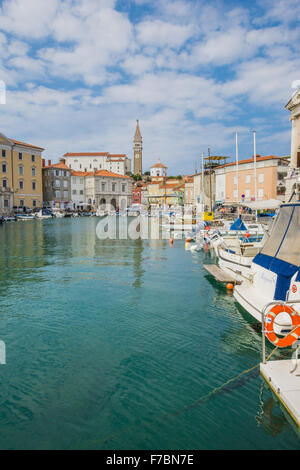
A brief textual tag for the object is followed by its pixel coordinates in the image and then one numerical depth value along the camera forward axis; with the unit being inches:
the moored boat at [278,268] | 302.7
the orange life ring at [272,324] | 230.5
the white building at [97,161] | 4766.2
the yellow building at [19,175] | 2605.8
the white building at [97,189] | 3860.7
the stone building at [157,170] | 6358.3
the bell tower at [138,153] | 6176.2
